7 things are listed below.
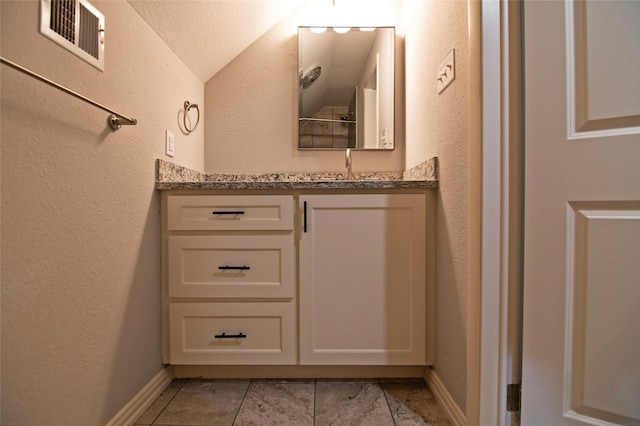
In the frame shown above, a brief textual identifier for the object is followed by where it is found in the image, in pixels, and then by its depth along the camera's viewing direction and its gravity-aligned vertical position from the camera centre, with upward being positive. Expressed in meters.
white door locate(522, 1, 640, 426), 0.74 -0.01
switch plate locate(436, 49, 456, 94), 1.04 +0.52
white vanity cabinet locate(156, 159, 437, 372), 1.25 -0.27
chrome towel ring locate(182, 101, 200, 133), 1.52 +0.51
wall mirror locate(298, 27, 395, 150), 1.77 +0.74
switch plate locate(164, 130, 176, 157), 1.34 +0.31
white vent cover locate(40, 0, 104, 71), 0.74 +0.51
